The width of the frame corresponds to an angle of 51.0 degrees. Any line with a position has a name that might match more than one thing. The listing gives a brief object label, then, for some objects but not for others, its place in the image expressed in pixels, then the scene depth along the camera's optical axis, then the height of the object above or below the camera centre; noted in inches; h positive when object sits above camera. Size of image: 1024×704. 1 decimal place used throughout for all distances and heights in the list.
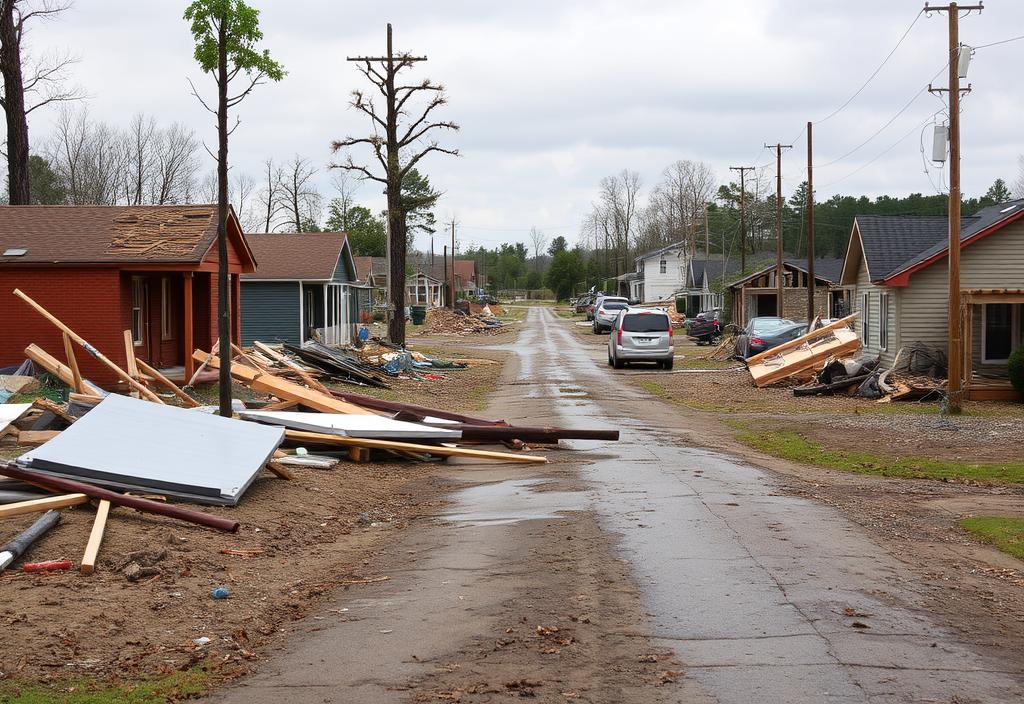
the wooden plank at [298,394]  679.7 -53.3
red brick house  884.6 +36.6
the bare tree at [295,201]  3730.3 +384.2
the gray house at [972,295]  983.0 +12.7
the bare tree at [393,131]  1432.1 +243.1
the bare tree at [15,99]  1206.3 +243.3
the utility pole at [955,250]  856.3 +46.8
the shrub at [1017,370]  937.4 -54.1
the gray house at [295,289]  1556.3 +34.0
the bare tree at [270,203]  3681.1 +372.5
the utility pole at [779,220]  1798.7 +152.3
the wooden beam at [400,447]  565.0 -72.4
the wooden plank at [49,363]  696.3 -33.6
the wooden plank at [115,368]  669.3 -35.7
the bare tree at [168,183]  2849.4 +343.3
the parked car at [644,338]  1376.7 -36.4
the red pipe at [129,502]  356.5 -63.1
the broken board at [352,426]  571.5 -62.3
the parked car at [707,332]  2065.7 -43.4
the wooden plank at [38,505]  339.6 -61.7
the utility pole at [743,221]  2486.5 +215.8
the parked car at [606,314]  2442.7 -9.5
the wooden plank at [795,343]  1226.6 -38.9
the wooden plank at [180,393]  685.9 -52.2
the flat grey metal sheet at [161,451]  382.3 -54.6
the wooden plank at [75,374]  652.7 -37.5
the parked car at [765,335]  1409.9 -34.1
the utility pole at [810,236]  1571.1 +109.2
